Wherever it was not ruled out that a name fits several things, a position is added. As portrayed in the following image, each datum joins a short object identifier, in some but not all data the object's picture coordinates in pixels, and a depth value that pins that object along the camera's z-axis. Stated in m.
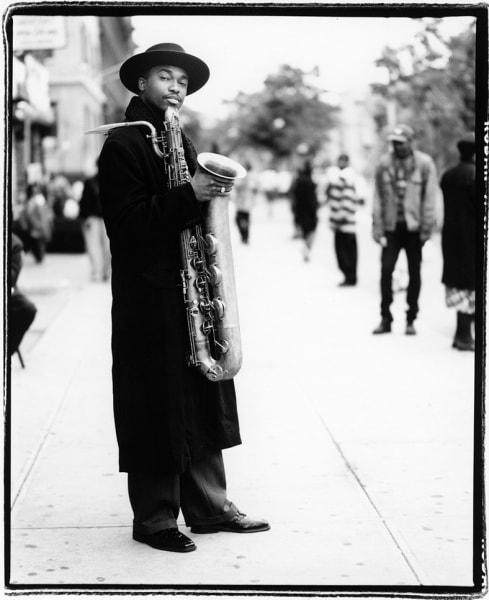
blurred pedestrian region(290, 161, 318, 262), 19.33
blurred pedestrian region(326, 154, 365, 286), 14.67
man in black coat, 4.32
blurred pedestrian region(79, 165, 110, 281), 16.16
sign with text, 10.35
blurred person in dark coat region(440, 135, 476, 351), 9.45
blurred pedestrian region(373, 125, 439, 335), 10.63
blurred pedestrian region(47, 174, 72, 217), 25.20
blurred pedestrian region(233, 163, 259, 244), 22.07
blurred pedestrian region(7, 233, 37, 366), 8.28
